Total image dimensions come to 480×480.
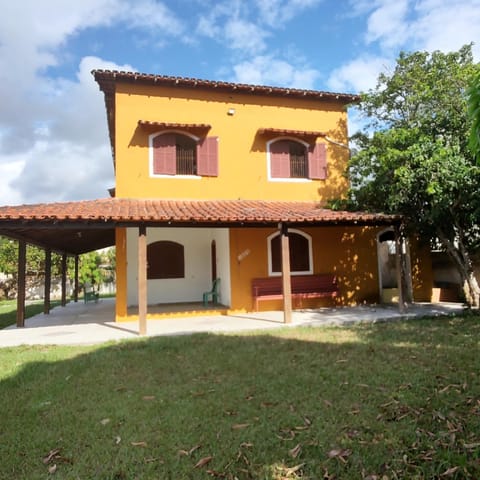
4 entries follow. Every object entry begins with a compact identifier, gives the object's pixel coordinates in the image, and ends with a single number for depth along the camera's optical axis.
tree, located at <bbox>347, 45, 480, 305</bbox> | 10.06
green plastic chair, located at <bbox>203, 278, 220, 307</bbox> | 14.26
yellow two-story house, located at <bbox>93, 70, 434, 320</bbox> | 12.54
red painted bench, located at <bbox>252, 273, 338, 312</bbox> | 12.69
